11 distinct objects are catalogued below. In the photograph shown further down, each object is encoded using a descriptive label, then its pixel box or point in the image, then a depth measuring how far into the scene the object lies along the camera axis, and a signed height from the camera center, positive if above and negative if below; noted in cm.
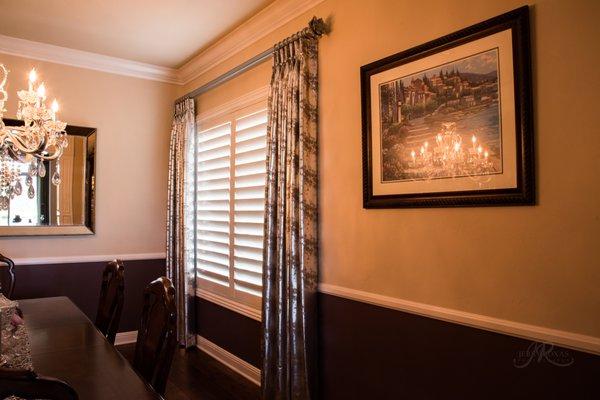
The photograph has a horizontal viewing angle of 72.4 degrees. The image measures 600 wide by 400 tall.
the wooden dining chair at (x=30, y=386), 83 -35
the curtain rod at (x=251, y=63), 256 +118
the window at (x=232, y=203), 317 +8
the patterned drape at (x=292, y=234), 247 -14
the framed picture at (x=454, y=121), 164 +40
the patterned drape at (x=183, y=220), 392 -7
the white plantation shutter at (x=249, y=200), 313 +9
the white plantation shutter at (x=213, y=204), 360 +8
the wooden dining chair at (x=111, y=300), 221 -49
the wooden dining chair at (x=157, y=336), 146 -48
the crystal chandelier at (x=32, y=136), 217 +44
